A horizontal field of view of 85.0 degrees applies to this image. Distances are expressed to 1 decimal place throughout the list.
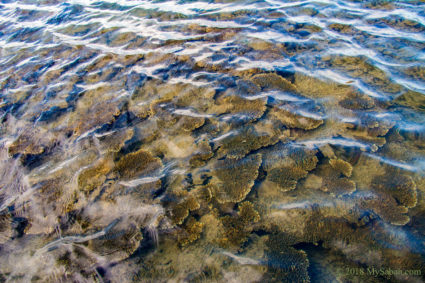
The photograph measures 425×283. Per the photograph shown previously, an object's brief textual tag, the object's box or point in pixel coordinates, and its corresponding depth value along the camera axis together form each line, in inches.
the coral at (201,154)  153.9
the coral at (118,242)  116.8
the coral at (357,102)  176.2
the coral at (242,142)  154.7
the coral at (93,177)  146.1
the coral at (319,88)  191.0
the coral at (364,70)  192.3
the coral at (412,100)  172.6
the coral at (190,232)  121.2
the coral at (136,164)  149.9
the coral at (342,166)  138.7
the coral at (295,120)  167.5
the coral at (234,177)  135.0
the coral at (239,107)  178.9
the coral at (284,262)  102.7
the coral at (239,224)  119.6
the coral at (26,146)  173.3
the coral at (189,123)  173.9
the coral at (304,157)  144.5
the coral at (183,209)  127.6
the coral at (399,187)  121.8
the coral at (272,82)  199.5
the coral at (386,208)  115.5
